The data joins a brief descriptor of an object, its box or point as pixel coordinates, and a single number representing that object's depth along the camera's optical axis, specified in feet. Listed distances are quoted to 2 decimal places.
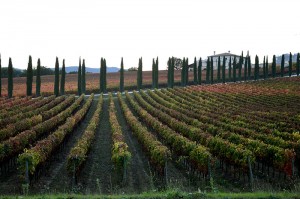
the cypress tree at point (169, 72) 267.39
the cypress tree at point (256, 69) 296.71
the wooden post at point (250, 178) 53.88
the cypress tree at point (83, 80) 245.86
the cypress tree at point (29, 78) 223.92
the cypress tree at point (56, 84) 229.25
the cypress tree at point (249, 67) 301.02
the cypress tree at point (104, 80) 258.16
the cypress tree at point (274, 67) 305.73
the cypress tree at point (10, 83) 216.33
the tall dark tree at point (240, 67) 296.05
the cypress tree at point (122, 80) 260.01
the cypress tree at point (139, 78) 265.13
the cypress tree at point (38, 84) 225.35
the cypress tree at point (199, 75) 279.49
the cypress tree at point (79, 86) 242.58
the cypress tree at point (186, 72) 275.59
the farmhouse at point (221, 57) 480.23
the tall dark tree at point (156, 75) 269.44
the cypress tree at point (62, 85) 234.79
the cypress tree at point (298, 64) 307.64
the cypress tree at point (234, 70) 285.84
